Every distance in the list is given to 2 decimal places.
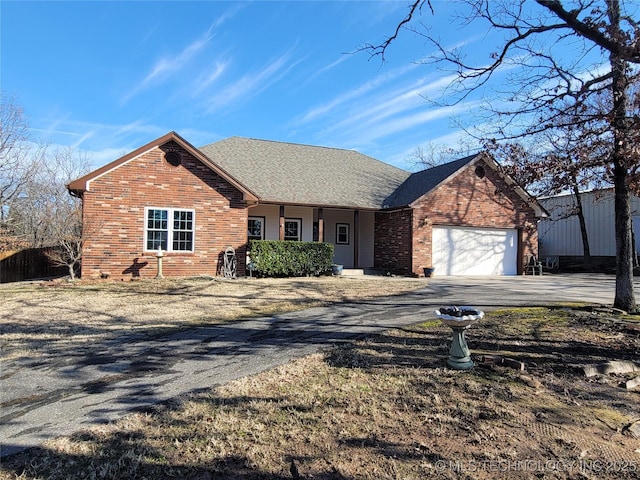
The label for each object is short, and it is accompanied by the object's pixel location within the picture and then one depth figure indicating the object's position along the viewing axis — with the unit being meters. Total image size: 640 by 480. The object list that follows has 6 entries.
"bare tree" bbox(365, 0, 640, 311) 5.53
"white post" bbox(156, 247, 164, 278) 14.21
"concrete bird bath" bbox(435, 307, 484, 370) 4.69
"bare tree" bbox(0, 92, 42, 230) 26.36
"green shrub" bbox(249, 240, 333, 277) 15.54
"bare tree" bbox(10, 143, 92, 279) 13.60
